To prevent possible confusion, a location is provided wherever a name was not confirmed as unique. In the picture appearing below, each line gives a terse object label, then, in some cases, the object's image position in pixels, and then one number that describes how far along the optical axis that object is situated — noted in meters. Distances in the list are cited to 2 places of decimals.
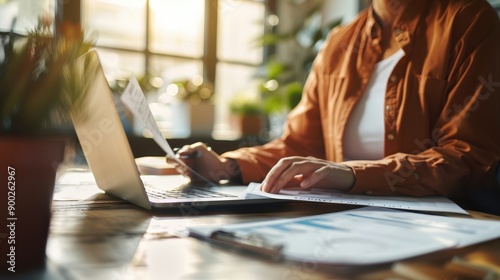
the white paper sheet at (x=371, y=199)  0.67
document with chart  0.39
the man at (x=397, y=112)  0.84
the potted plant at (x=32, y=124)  0.38
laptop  0.62
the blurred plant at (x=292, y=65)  2.61
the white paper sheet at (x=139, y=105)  0.69
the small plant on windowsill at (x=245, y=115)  2.57
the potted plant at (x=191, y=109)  2.36
